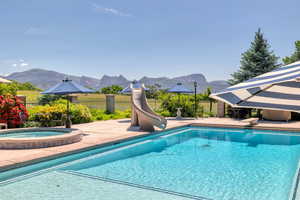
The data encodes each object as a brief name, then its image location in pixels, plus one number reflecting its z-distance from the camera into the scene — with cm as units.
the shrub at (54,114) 1184
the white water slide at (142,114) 1050
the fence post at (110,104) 1842
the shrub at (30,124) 1117
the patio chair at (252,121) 1224
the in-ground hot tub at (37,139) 693
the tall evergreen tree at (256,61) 2062
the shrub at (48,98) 1832
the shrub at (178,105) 1783
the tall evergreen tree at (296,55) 2039
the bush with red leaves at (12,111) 1028
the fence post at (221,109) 1744
